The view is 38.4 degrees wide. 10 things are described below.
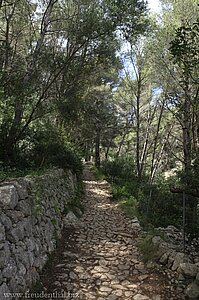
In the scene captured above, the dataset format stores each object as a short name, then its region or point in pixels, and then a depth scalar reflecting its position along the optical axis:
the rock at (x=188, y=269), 4.28
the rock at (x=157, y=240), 5.34
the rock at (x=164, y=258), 4.80
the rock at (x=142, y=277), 4.48
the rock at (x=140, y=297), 3.90
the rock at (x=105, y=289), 4.08
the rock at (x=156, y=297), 3.91
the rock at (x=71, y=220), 6.83
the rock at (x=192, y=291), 3.94
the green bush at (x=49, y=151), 8.77
